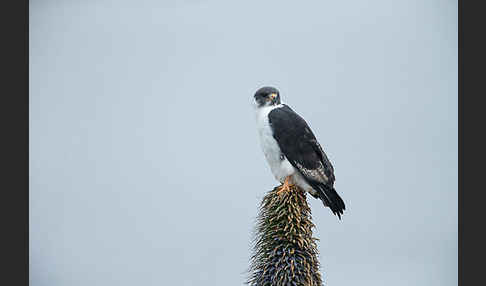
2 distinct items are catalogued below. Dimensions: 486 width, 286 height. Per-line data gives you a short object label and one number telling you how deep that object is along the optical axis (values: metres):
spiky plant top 15.62
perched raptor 17.89
